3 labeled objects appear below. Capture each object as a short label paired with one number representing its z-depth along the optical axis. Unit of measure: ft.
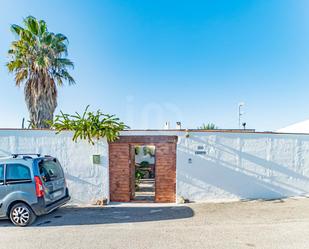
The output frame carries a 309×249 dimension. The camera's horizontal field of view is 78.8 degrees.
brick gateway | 23.68
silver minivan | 16.11
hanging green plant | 22.77
